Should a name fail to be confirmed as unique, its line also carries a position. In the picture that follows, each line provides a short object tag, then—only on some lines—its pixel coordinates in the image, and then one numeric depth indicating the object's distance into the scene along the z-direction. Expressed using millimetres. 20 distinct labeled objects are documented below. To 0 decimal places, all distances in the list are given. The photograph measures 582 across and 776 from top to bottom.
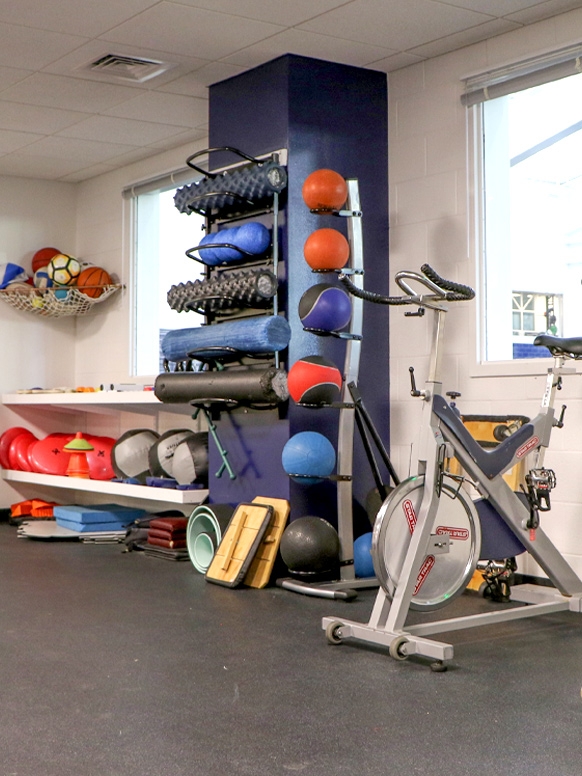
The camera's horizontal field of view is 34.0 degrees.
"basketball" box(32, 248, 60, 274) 8078
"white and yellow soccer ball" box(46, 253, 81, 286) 7680
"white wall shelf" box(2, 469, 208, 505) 5699
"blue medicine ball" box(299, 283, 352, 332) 4598
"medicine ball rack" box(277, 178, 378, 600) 4801
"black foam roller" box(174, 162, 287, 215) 5043
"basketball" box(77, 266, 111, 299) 7734
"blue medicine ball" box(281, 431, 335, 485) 4695
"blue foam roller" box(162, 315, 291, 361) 4941
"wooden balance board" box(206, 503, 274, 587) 4902
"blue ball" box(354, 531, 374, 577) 4961
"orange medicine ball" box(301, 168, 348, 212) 4758
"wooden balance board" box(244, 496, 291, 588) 4934
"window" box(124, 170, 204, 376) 7777
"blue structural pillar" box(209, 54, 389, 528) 5160
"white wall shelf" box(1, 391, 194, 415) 6453
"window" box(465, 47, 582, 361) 4816
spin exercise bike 3586
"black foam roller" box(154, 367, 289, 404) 4934
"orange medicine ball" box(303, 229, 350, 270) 4719
